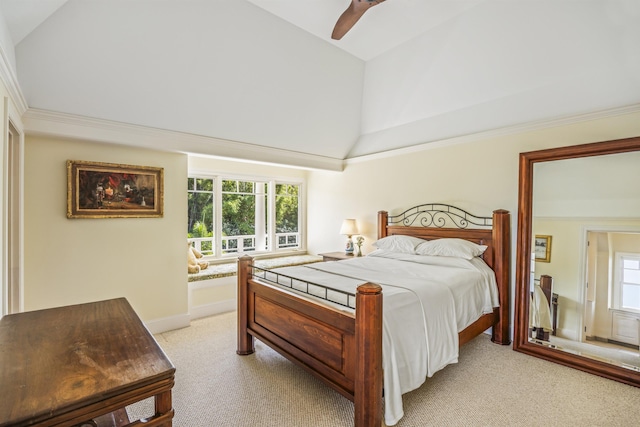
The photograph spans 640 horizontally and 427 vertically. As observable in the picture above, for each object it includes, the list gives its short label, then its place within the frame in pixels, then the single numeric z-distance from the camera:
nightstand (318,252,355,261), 4.76
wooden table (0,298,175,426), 0.90
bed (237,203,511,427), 1.80
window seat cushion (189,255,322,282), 4.15
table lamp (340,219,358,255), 4.98
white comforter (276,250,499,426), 1.94
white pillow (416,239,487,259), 3.31
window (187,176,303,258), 4.94
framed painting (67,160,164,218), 3.07
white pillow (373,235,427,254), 3.87
